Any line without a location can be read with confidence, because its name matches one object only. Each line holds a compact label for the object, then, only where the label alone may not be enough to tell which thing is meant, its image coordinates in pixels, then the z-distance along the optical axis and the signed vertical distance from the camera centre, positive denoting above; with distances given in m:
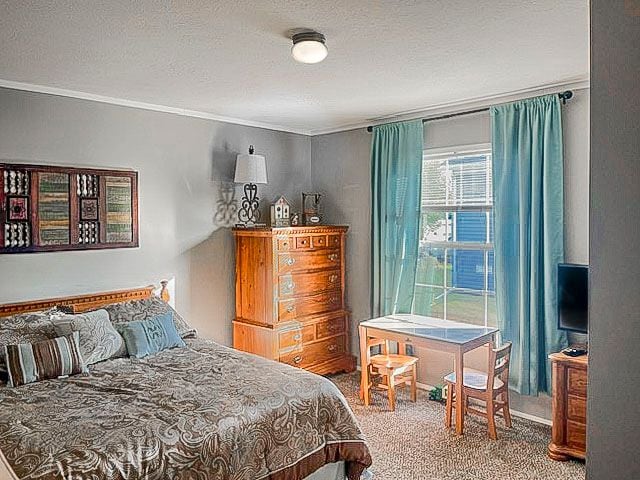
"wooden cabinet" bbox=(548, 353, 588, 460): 3.16 -1.09
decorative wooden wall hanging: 3.50 +0.23
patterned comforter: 2.07 -0.85
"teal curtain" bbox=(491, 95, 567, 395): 3.63 +0.03
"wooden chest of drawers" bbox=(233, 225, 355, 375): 4.51 -0.55
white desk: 3.62 -0.75
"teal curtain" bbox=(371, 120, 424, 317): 4.55 +0.21
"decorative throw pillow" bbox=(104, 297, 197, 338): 3.64 -0.54
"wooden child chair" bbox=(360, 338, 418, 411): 4.14 -1.12
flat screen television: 3.30 -0.42
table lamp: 4.62 +0.55
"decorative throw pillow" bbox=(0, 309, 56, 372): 3.09 -0.56
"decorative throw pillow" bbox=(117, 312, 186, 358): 3.41 -0.67
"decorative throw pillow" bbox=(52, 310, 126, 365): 3.21 -0.62
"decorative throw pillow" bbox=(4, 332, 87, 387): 2.87 -0.70
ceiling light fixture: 2.58 +0.98
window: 4.21 -0.03
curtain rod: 3.58 +1.01
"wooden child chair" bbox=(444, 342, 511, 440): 3.54 -1.10
